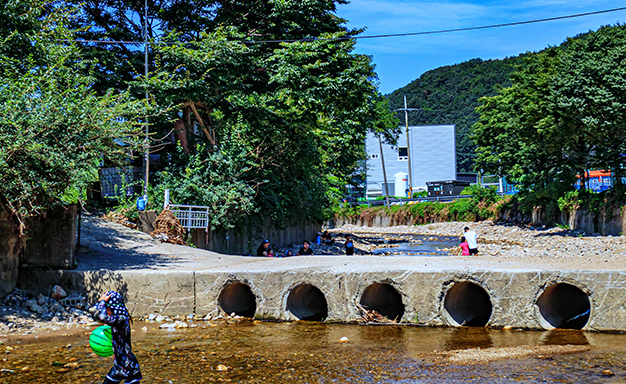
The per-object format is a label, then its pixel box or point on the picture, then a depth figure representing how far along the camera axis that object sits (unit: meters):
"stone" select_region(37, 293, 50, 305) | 13.77
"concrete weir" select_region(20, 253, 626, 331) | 12.16
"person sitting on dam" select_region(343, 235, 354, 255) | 26.09
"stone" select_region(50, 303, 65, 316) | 13.54
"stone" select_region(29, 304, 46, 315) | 13.38
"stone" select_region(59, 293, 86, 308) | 13.95
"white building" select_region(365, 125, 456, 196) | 87.12
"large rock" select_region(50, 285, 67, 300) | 13.95
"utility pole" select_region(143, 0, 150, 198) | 22.61
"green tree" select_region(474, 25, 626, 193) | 30.59
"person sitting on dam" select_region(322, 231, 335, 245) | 38.06
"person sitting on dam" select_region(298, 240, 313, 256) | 25.14
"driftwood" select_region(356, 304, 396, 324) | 13.29
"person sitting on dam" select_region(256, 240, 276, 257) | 24.11
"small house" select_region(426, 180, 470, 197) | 75.00
